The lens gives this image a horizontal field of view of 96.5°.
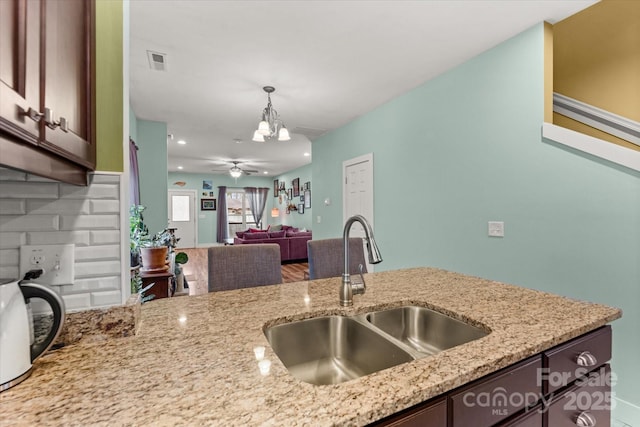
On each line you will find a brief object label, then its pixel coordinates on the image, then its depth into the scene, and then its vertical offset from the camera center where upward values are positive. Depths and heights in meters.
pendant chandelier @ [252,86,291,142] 2.80 +0.90
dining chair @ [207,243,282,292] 1.58 -0.31
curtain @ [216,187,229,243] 9.84 -0.12
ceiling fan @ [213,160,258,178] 7.24 +1.10
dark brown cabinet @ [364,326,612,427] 0.68 -0.51
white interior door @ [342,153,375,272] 3.69 +0.33
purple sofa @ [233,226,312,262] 6.81 -0.66
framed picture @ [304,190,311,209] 8.13 +0.41
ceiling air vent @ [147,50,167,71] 2.33 +1.30
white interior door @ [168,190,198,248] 9.38 -0.08
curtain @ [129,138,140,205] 3.34 +0.42
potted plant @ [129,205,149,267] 2.36 -0.20
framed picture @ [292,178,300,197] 8.72 +0.80
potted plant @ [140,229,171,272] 2.57 -0.40
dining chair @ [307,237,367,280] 1.89 -0.30
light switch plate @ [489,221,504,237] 2.23 -0.12
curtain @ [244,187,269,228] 10.22 +0.46
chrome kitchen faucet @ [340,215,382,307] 1.06 -0.27
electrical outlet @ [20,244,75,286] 0.80 -0.14
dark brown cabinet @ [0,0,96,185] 0.48 +0.26
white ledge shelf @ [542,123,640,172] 1.62 +0.41
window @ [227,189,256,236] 10.12 +0.02
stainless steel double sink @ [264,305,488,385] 1.00 -0.48
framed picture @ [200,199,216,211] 9.72 +0.28
